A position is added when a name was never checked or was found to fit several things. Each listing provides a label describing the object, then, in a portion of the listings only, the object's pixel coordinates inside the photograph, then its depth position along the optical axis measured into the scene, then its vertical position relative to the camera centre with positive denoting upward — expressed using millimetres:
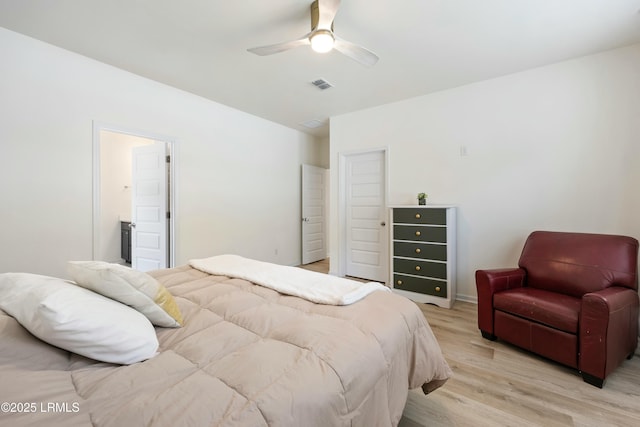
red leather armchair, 1749 -670
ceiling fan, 1852 +1284
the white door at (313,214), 5254 -18
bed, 669 -499
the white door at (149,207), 3396 +85
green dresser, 3086 -485
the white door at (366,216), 4062 -47
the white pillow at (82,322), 814 -354
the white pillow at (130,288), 1062 -307
